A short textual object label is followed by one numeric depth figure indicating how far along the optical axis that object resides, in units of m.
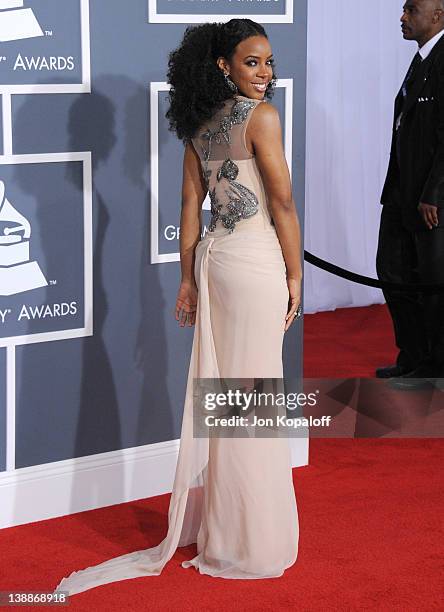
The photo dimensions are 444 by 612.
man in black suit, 5.48
